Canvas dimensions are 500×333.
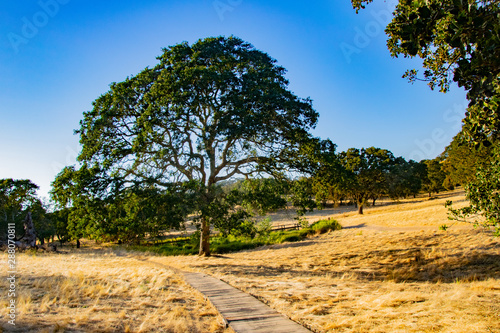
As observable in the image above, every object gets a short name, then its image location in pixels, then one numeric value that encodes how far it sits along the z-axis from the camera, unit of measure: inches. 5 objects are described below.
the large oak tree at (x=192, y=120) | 579.8
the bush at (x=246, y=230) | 612.2
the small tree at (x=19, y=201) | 1467.8
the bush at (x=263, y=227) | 683.4
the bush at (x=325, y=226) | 1174.5
